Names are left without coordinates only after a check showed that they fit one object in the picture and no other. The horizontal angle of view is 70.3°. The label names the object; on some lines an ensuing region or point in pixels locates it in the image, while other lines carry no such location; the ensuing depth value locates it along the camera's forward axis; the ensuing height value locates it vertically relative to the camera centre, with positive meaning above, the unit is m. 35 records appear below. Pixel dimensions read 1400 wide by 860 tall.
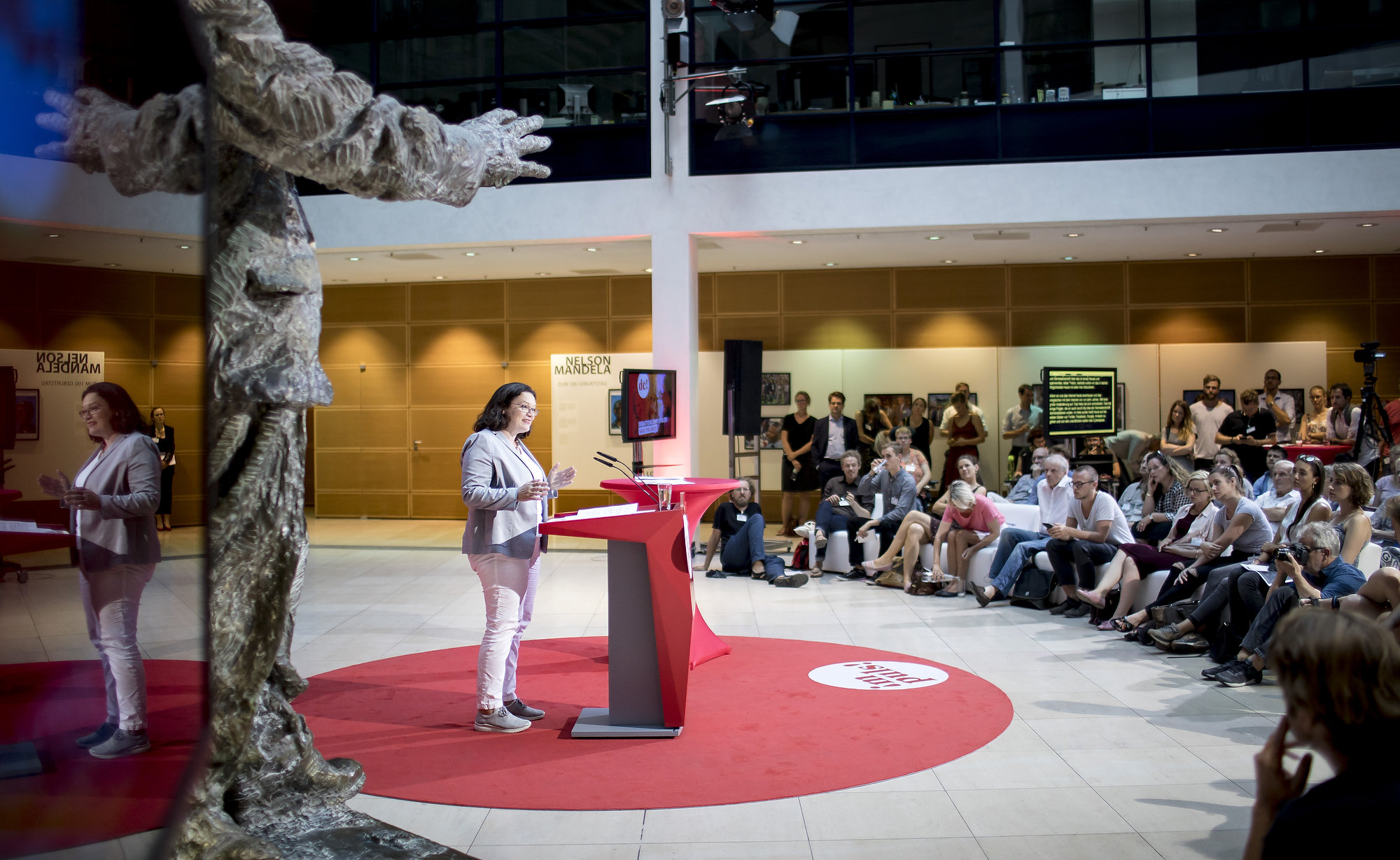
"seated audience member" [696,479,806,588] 9.20 -1.06
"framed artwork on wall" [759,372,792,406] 13.27 +0.50
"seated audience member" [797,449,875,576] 9.43 -0.79
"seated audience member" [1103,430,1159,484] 11.29 -0.29
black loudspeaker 10.55 +0.51
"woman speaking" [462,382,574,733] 4.51 -0.43
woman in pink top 8.20 -0.87
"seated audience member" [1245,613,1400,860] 1.40 -0.48
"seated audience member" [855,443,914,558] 9.11 -0.64
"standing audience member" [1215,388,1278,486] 10.99 -0.18
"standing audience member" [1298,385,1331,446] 10.82 -0.01
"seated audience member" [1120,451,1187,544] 7.51 -0.58
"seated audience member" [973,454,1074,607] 7.68 -0.81
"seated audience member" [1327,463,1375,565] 5.36 -0.43
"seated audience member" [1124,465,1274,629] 5.98 -0.68
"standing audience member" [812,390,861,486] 12.12 -0.15
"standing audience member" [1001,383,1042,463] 12.34 +0.02
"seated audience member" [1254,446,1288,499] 8.29 -0.44
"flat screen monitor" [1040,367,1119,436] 9.53 +0.22
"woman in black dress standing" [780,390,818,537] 12.41 -0.34
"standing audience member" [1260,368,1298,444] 11.87 +0.21
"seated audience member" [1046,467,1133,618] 7.03 -0.79
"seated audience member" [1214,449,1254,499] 6.69 -0.27
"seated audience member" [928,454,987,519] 8.34 -0.41
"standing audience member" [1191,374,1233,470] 11.65 +0.03
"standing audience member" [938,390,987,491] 12.20 -0.10
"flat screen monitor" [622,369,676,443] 7.95 +0.20
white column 9.81 +0.97
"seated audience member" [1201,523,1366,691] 5.02 -0.86
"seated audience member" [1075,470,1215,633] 6.57 -0.88
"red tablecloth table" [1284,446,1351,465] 10.10 -0.32
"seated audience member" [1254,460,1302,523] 6.63 -0.51
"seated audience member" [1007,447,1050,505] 9.55 -0.60
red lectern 4.37 -0.90
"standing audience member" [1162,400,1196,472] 11.36 -0.16
